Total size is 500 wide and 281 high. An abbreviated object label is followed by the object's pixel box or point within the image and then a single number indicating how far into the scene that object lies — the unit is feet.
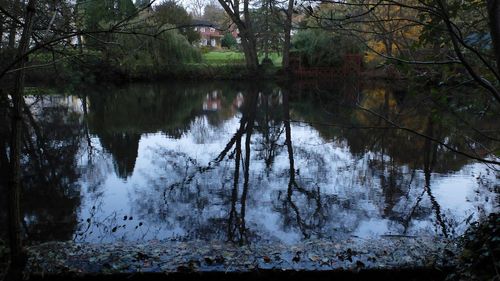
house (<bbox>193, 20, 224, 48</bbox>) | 192.75
